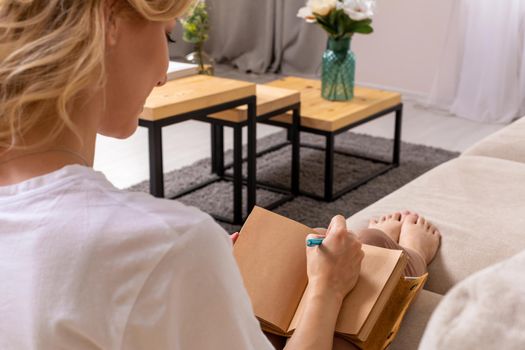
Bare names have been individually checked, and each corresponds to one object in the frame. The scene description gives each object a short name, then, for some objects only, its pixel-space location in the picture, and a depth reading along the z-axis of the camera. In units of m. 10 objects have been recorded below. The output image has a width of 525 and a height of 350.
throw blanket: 0.38
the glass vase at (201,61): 3.05
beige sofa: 1.42
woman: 0.59
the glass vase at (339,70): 3.12
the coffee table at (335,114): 2.85
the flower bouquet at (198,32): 3.01
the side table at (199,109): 2.20
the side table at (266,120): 2.64
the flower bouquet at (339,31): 3.01
